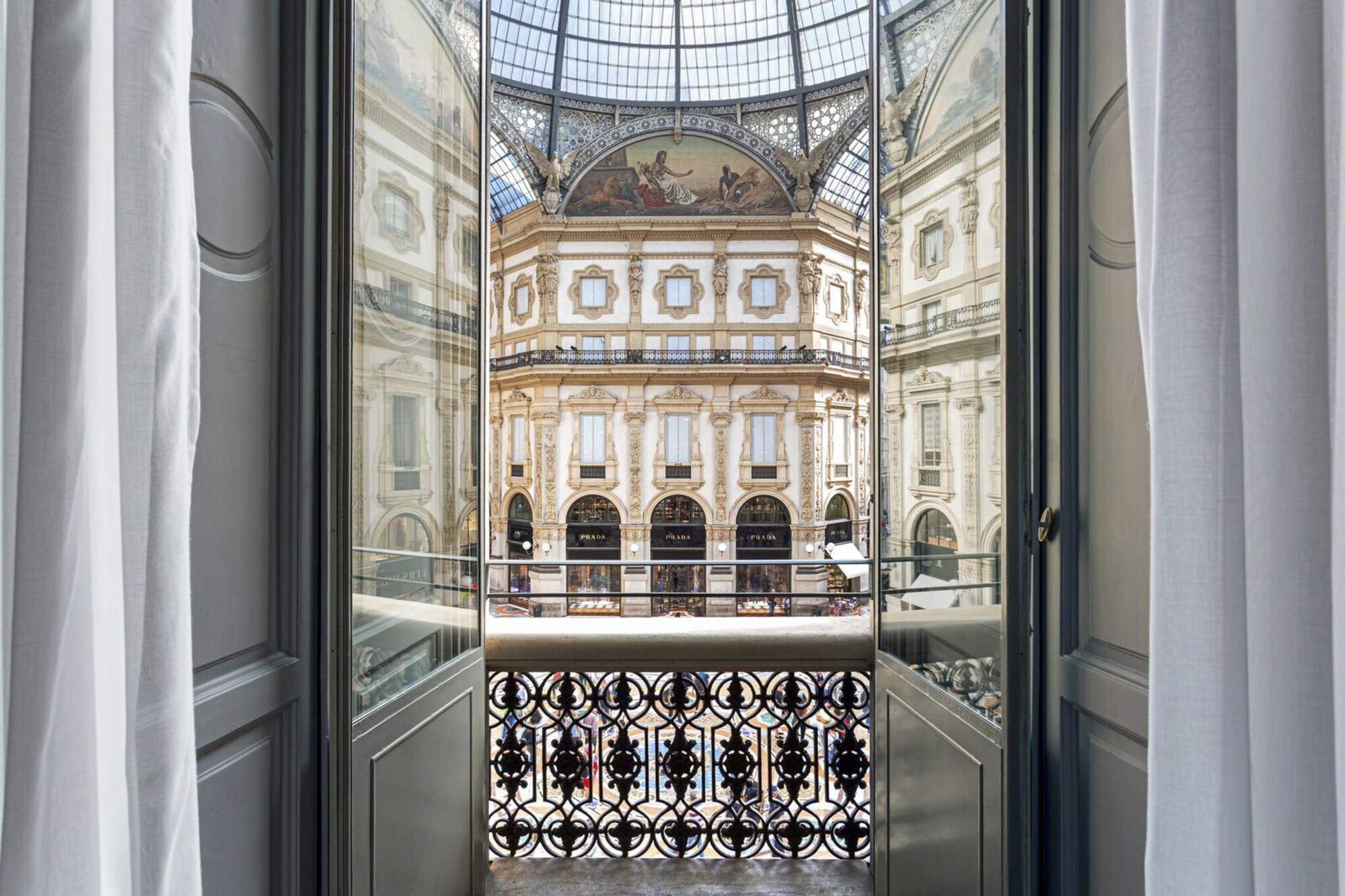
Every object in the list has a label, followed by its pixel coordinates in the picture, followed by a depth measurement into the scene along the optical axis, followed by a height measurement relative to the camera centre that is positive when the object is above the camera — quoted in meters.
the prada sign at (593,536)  15.88 -1.83
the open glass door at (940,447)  1.34 +0.02
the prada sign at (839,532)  16.08 -1.78
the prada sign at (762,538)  15.71 -1.84
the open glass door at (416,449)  1.34 +0.02
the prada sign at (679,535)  15.79 -1.78
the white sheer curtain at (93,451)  0.59 +0.00
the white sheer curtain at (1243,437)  0.58 +0.02
